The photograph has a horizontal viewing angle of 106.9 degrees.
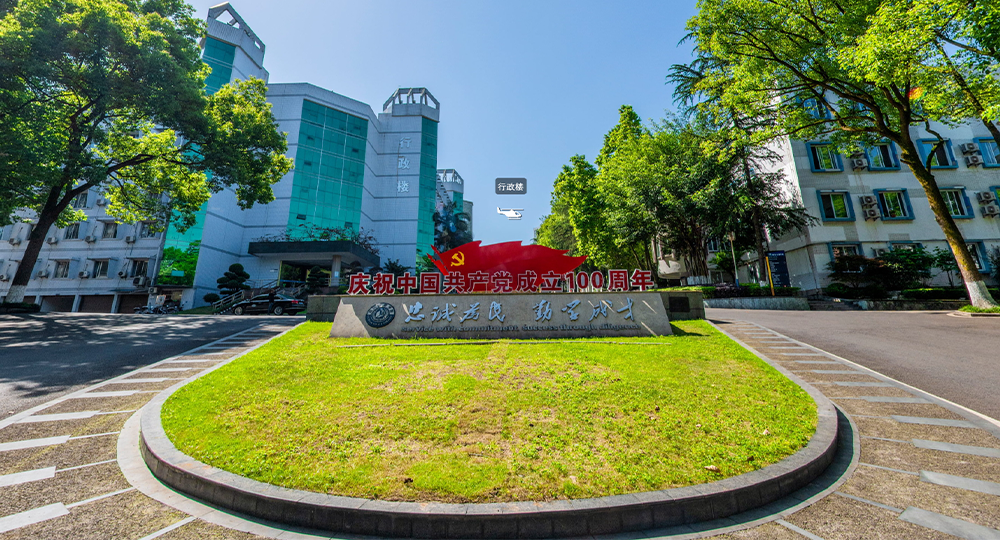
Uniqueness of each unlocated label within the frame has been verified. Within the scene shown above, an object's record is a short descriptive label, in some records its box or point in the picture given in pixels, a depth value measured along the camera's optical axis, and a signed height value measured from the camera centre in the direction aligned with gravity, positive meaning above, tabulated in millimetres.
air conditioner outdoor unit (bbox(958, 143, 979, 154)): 22034 +9601
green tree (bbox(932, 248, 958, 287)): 18266 +2395
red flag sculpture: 12219 +1713
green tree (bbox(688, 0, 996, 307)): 12352 +9077
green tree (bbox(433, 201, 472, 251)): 48575 +11243
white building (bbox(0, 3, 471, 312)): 27812 +8517
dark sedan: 21469 +392
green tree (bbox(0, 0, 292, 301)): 13086 +8545
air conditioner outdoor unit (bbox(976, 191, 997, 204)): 21219 +6371
